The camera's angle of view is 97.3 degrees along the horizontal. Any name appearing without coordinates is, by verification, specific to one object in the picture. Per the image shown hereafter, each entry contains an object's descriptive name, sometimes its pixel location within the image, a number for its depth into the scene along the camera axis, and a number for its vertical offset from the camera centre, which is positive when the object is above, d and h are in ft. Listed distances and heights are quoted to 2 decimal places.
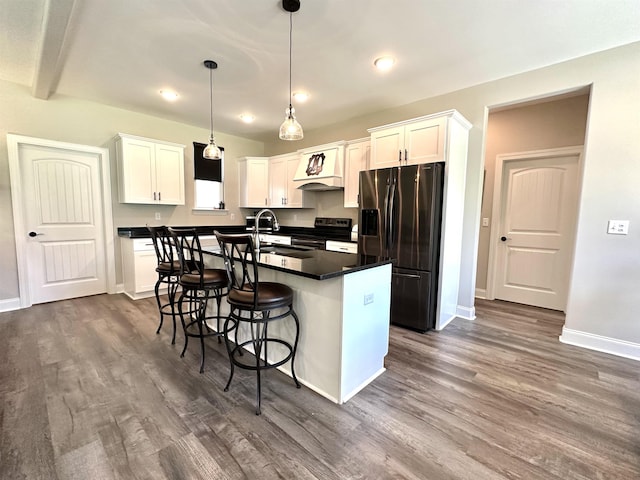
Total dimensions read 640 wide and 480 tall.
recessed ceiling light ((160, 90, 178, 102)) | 11.74 +5.02
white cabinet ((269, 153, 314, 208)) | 16.37 +1.78
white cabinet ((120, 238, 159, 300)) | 12.96 -2.57
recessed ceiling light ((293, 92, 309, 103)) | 11.83 +5.07
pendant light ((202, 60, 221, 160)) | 9.74 +2.38
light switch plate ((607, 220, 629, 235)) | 8.27 -0.15
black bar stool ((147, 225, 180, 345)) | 8.81 -1.74
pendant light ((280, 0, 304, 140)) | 7.50 +2.32
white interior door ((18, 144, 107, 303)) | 11.97 -0.53
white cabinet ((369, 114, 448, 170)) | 9.75 +2.79
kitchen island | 5.92 -2.33
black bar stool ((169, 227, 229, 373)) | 7.50 -1.81
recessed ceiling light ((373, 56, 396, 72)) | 9.00 +5.03
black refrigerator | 9.60 -0.53
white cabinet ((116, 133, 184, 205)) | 13.30 +2.06
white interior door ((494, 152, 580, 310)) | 12.12 -0.41
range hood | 13.78 +2.42
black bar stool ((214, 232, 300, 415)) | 5.70 -1.78
